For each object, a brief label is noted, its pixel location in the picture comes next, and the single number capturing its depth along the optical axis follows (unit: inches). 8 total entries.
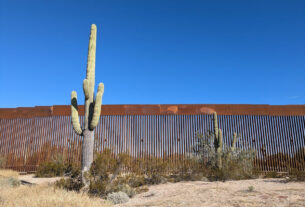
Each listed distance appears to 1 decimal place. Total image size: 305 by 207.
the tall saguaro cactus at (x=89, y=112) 321.4
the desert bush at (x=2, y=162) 545.8
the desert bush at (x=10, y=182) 325.9
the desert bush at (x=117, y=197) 272.9
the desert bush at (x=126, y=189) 306.5
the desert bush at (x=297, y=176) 356.4
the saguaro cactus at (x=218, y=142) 424.5
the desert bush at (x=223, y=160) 391.9
